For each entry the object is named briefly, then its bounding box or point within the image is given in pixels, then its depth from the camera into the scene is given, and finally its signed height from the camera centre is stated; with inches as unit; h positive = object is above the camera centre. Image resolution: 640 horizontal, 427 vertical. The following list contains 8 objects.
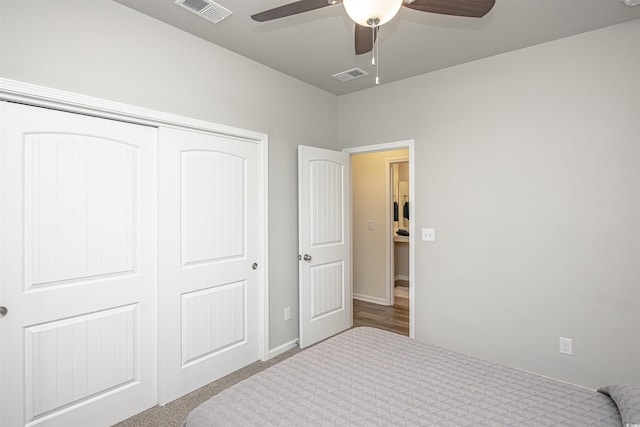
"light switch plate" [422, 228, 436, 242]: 124.2 -8.7
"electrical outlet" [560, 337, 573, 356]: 97.2 -40.6
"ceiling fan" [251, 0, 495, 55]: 48.8 +34.9
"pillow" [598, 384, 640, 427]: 40.8 -26.5
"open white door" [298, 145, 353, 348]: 126.7 -12.6
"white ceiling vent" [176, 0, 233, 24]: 80.1 +52.0
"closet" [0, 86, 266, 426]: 68.7 -12.9
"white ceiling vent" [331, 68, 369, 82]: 122.0 +53.0
